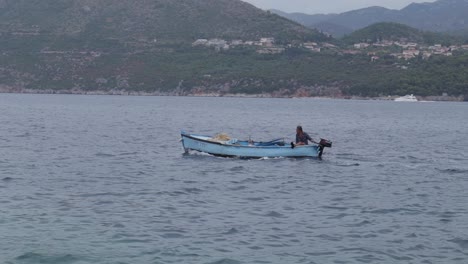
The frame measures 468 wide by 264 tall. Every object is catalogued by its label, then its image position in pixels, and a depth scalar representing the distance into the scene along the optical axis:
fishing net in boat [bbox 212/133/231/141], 41.83
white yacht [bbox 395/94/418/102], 156.88
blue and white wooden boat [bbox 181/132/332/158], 40.75
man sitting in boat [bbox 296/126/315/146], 41.16
